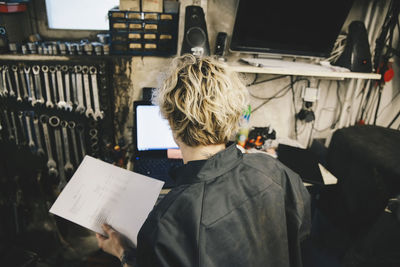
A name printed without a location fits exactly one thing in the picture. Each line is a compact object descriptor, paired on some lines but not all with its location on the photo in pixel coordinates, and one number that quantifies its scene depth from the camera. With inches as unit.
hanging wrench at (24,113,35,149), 60.8
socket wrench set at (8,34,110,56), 56.3
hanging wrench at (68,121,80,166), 62.6
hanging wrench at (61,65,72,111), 58.4
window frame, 60.2
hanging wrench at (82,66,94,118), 58.9
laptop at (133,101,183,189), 58.9
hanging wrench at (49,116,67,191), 61.9
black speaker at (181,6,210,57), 56.1
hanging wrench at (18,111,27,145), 60.7
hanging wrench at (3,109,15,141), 60.7
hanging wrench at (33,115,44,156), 61.2
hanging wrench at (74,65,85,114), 58.6
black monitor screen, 59.7
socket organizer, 55.3
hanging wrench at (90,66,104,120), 59.3
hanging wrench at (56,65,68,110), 58.1
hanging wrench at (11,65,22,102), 57.0
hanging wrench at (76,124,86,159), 63.2
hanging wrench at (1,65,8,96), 56.6
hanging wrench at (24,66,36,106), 57.2
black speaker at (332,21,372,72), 65.2
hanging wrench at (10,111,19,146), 60.7
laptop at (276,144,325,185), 58.0
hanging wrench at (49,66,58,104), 58.0
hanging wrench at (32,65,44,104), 57.3
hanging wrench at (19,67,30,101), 57.3
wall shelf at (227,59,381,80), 57.3
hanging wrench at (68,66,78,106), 58.6
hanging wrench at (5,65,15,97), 56.8
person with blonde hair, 24.5
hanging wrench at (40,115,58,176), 61.5
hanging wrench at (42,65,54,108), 57.6
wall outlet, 75.4
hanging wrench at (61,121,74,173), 62.3
